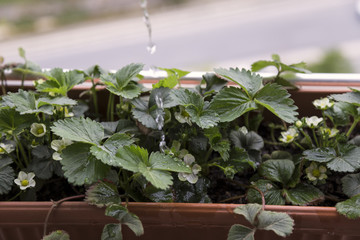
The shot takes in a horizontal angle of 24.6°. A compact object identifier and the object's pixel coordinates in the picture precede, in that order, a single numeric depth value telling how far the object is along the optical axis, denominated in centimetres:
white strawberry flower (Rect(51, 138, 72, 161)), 91
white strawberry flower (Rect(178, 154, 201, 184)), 90
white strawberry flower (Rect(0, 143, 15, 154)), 93
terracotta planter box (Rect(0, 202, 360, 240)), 86
